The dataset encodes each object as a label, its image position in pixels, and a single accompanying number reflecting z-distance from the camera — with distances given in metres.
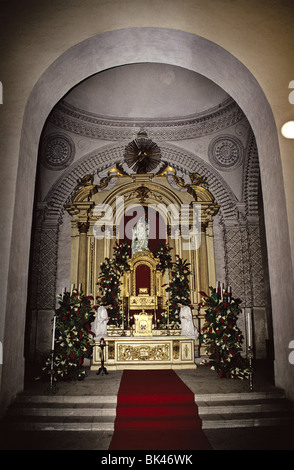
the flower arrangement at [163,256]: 10.23
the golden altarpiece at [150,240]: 10.31
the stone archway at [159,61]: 4.52
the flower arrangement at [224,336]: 6.21
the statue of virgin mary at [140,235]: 11.12
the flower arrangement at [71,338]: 5.95
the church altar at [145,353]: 7.31
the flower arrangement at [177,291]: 9.41
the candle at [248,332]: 4.62
